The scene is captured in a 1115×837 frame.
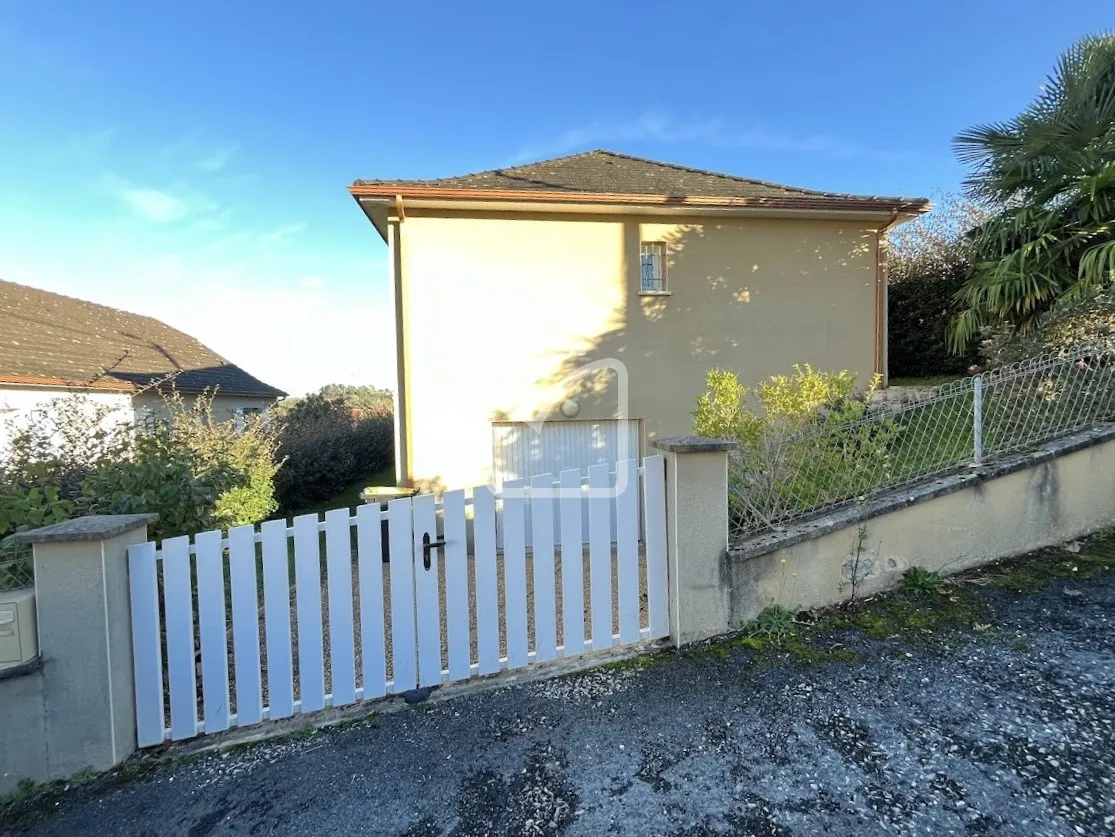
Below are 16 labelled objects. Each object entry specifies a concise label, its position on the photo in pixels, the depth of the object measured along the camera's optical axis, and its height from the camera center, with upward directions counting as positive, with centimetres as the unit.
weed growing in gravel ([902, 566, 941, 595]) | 395 -153
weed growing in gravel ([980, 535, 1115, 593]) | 400 -151
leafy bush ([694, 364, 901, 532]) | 404 -47
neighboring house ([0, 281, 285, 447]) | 911 +151
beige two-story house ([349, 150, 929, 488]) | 749 +157
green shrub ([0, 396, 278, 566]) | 362 -55
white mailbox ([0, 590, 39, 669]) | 247 -108
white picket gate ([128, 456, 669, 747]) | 281 -121
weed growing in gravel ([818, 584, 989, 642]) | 352 -166
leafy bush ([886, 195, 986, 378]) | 1064 +193
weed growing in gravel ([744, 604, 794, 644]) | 349 -165
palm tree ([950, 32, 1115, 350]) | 544 +226
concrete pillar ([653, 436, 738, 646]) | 338 -93
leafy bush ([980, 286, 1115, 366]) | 506 +68
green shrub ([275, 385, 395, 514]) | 1121 -99
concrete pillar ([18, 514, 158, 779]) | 253 -118
